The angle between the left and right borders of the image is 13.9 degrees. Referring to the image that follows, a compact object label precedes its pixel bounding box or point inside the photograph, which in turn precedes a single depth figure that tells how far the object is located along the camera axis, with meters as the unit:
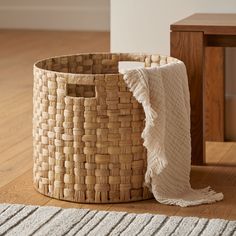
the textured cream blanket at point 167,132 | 2.55
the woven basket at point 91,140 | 2.57
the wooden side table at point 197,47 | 3.04
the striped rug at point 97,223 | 2.29
